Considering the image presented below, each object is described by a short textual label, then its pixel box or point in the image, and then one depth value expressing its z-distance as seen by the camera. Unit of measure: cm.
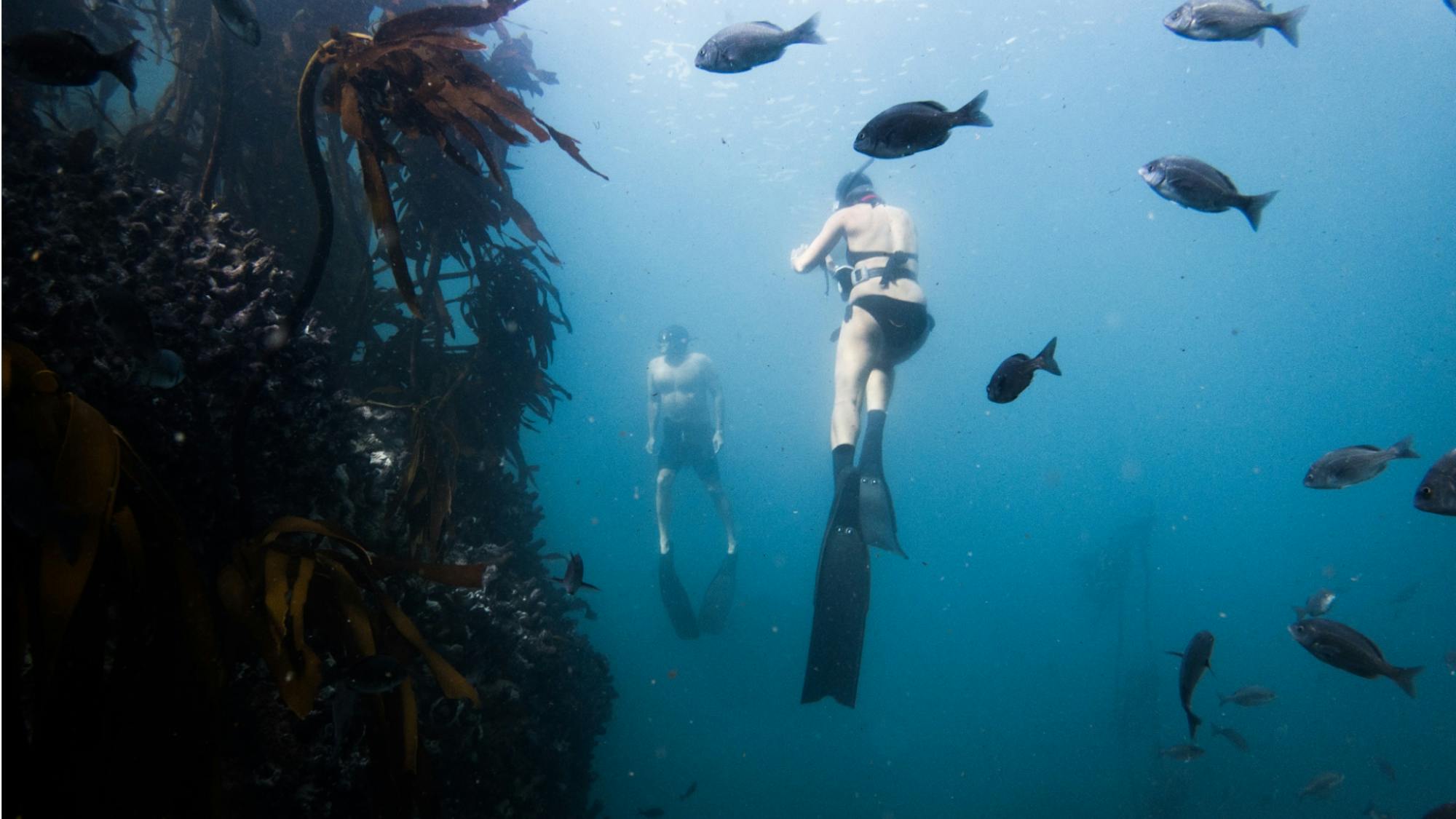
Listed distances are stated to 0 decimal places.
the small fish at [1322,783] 890
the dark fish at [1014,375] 296
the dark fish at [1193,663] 349
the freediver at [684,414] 1345
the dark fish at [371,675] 211
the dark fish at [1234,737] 965
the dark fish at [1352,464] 380
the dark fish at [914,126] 272
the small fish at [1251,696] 762
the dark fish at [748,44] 310
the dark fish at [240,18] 238
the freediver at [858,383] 448
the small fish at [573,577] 374
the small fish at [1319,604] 584
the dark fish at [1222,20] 348
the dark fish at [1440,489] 283
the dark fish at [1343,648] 371
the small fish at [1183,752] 812
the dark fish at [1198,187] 335
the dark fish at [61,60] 192
